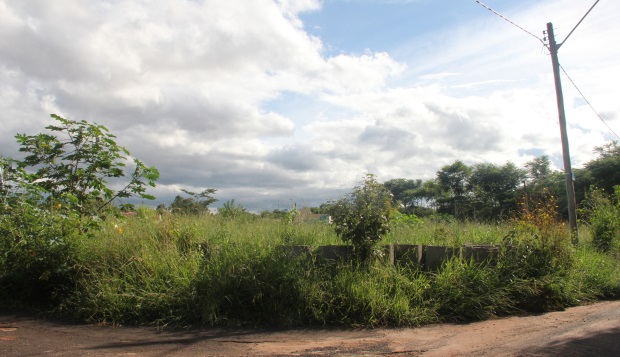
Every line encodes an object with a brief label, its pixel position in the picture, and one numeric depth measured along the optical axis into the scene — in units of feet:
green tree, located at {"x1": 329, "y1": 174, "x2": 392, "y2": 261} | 23.04
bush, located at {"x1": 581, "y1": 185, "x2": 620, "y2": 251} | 36.76
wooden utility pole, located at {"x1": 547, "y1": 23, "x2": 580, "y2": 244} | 36.11
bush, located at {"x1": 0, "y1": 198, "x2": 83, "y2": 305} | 22.75
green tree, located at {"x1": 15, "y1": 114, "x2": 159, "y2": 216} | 26.76
